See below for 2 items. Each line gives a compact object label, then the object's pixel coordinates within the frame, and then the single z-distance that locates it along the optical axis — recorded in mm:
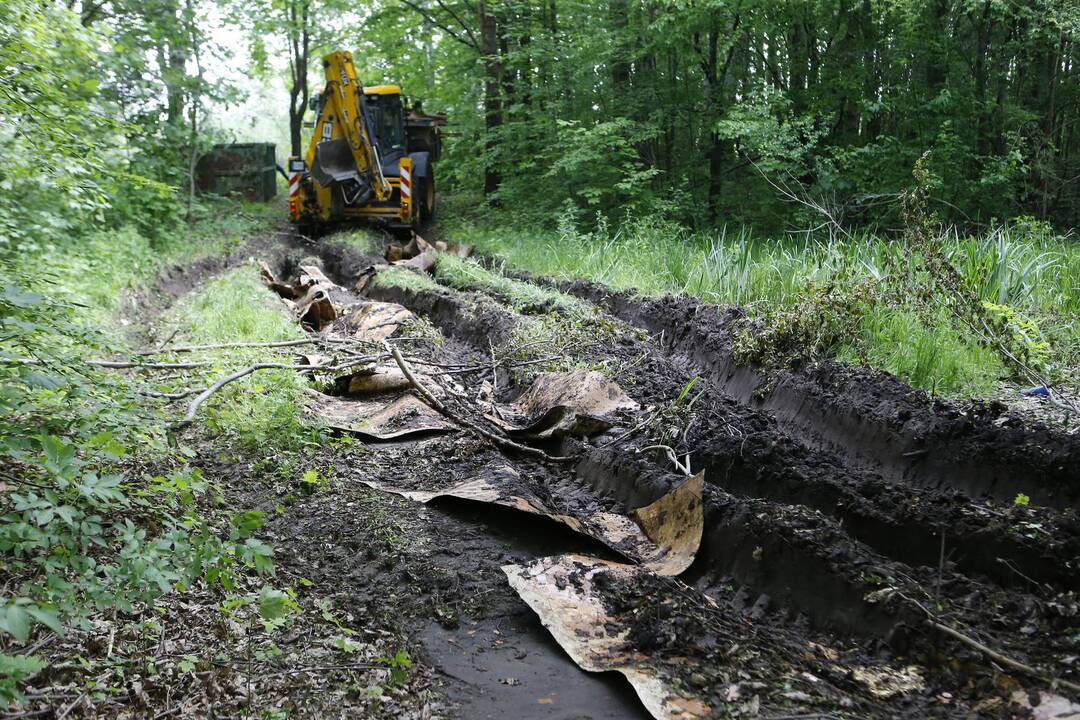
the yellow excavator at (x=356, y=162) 13656
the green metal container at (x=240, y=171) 19422
